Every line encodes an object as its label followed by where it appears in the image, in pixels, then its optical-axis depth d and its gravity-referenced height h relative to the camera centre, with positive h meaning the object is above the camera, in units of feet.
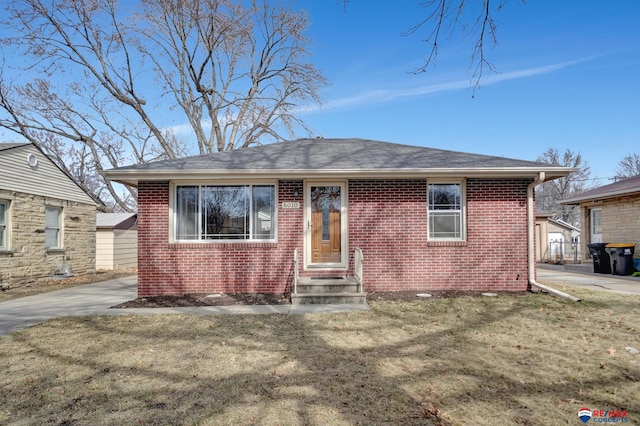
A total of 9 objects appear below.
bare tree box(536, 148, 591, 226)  132.87 +18.10
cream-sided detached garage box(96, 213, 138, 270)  53.36 -1.82
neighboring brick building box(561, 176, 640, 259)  41.24 +2.17
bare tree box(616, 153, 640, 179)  136.98 +25.80
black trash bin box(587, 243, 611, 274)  39.73 -3.41
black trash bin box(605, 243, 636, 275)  37.47 -3.27
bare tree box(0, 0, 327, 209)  62.64 +31.64
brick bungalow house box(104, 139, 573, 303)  26.53 +0.10
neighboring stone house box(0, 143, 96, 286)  36.01 +1.19
